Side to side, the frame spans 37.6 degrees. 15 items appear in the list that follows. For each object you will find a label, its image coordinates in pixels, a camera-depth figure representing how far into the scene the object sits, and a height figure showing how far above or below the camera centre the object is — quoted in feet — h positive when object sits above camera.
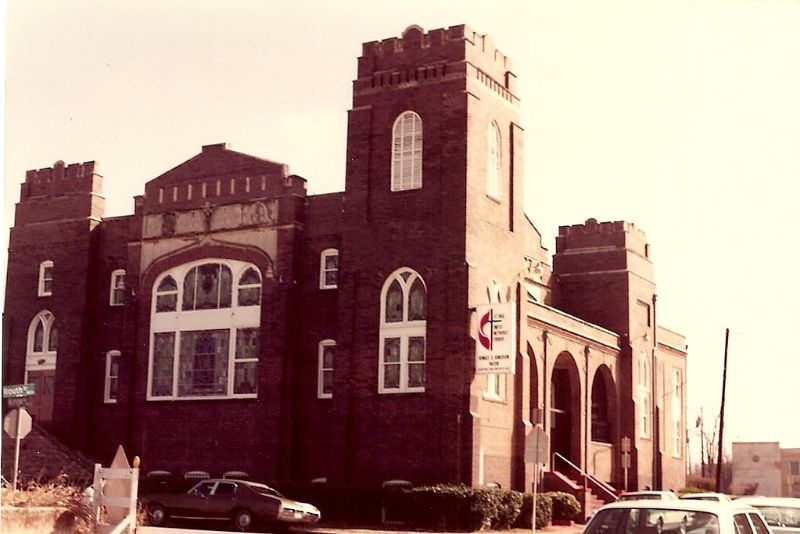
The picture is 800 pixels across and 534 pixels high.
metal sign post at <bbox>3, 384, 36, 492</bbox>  86.02 +0.78
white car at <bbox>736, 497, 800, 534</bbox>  61.98 -3.23
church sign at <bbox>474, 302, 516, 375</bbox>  115.44 +10.37
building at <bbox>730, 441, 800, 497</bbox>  365.40 -5.73
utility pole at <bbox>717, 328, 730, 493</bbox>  162.91 +4.56
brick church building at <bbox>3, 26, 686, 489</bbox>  120.88 +14.91
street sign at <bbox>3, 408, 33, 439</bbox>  86.02 +0.70
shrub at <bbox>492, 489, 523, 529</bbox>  113.50 -6.05
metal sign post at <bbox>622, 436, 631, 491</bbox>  142.00 -0.34
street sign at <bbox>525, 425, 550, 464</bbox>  85.51 -0.03
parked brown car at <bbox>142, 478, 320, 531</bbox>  105.60 -6.06
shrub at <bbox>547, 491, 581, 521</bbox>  124.67 -6.37
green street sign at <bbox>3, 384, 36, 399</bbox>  96.80 +3.59
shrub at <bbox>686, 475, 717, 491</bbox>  257.26 -7.52
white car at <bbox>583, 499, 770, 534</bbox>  42.29 -2.52
